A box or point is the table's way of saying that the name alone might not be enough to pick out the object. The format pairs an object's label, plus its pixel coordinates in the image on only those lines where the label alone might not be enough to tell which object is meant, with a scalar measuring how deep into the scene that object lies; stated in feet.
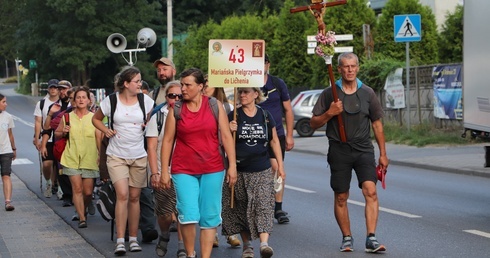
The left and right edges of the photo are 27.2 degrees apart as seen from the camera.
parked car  109.09
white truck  40.63
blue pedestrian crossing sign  78.33
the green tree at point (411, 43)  113.60
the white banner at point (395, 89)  96.84
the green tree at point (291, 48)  135.13
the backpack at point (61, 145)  41.16
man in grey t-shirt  30.68
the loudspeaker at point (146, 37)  62.75
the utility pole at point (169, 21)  115.44
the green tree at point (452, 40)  125.18
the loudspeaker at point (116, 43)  61.82
